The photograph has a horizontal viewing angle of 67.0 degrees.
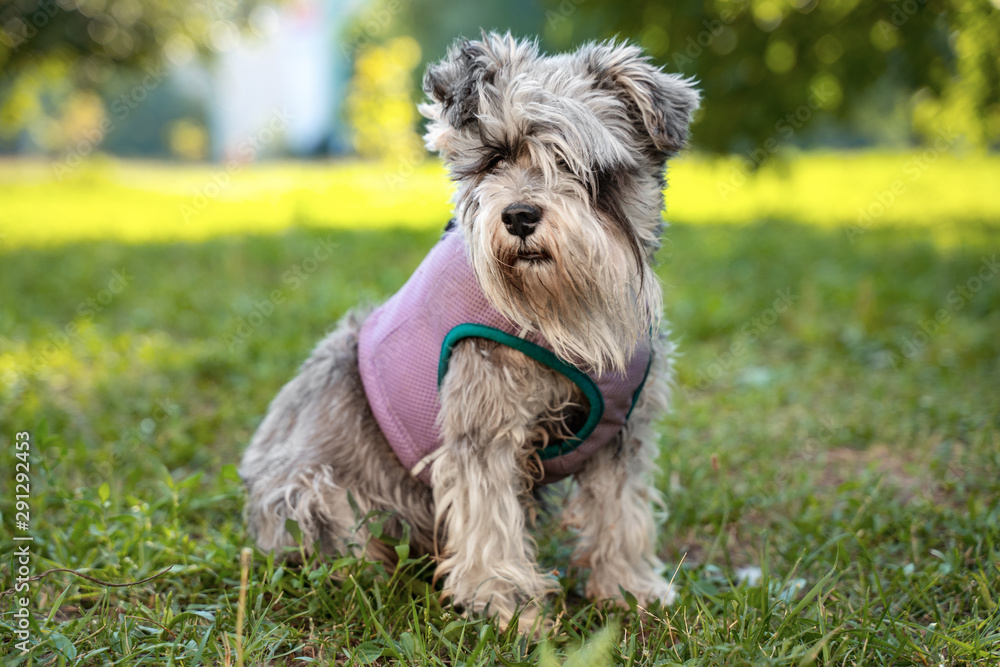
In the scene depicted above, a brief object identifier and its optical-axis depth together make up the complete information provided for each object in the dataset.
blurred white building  35.97
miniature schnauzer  2.27
